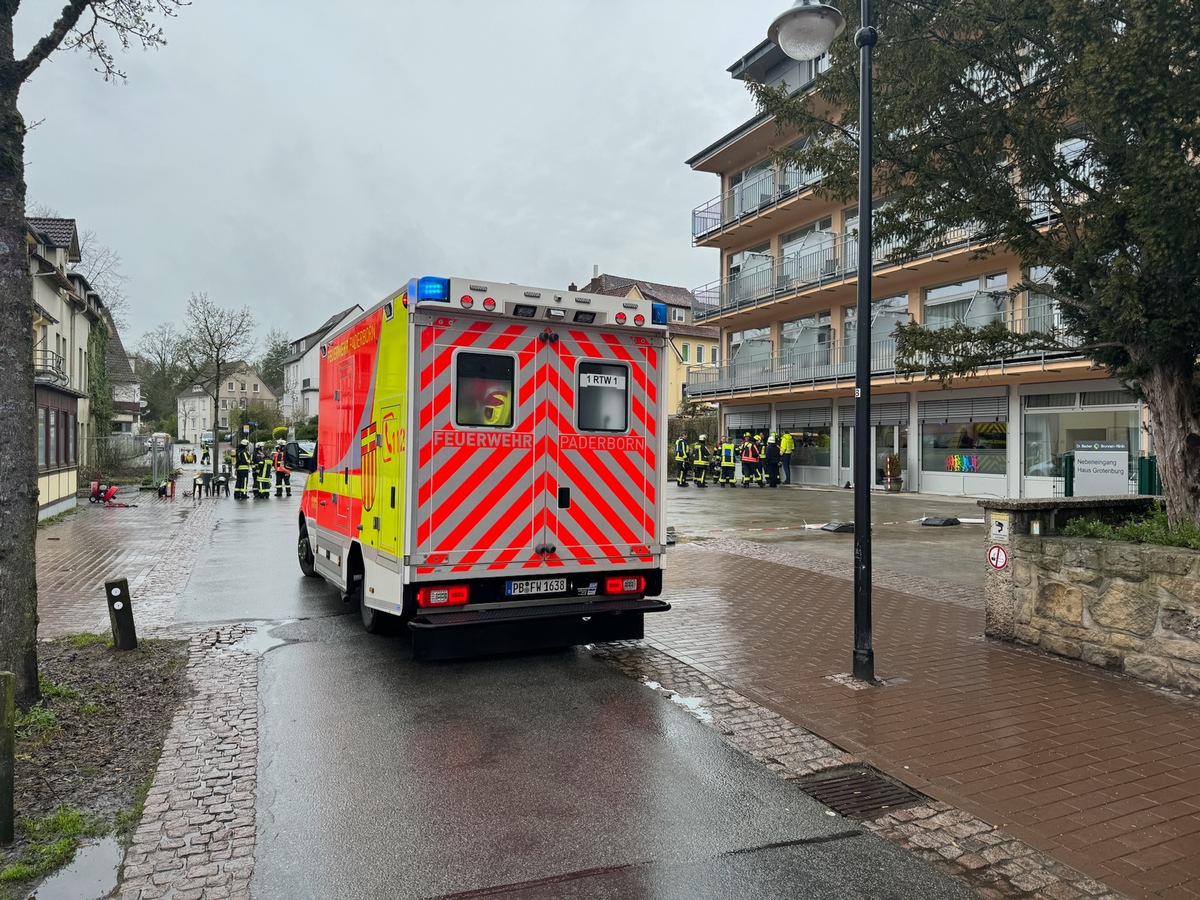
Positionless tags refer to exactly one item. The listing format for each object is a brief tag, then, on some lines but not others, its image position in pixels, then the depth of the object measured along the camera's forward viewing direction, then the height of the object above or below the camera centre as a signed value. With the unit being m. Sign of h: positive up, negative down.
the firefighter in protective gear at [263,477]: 26.20 -0.82
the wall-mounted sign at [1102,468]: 15.20 -0.38
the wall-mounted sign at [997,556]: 6.96 -0.90
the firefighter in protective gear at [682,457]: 32.47 -0.29
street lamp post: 6.03 +1.39
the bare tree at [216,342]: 33.97 +4.43
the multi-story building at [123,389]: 46.72 +3.94
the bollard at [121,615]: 6.83 -1.33
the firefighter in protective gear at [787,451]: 30.72 -0.07
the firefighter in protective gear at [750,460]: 30.44 -0.39
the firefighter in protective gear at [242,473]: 25.95 -0.69
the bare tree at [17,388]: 5.04 +0.39
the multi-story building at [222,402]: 88.88 +5.71
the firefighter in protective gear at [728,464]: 30.22 -0.54
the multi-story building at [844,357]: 22.28 +3.23
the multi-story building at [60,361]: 20.12 +2.75
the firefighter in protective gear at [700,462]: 30.97 -0.48
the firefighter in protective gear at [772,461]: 30.55 -0.43
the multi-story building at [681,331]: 57.69 +8.56
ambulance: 6.05 -0.11
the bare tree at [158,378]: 65.00 +5.74
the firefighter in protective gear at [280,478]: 26.81 -0.89
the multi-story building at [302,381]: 82.38 +7.55
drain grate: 4.11 -1.75
